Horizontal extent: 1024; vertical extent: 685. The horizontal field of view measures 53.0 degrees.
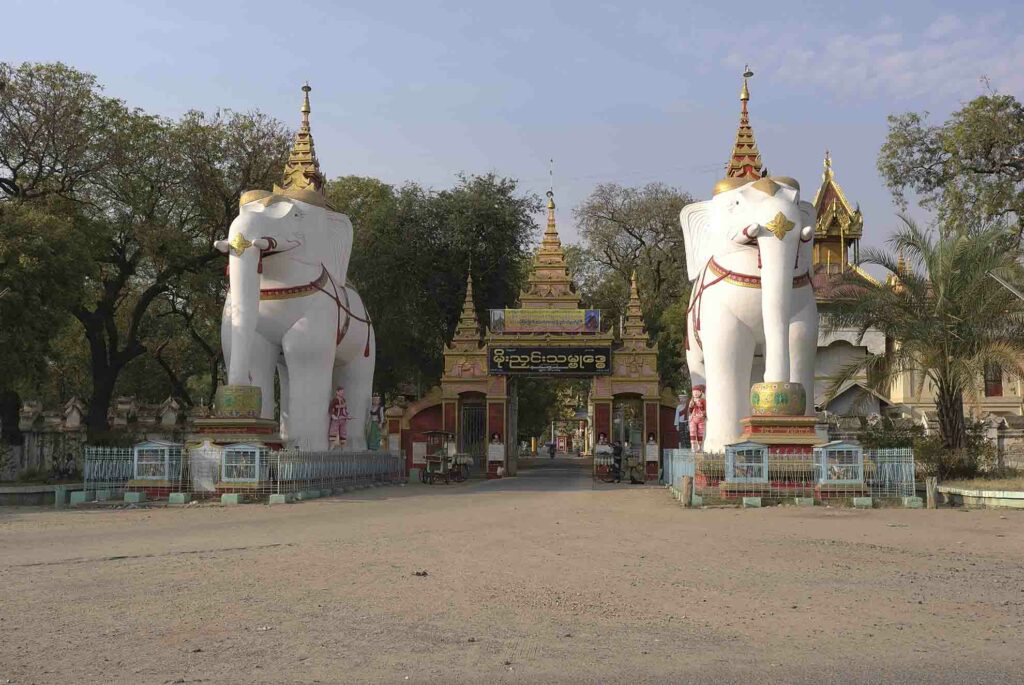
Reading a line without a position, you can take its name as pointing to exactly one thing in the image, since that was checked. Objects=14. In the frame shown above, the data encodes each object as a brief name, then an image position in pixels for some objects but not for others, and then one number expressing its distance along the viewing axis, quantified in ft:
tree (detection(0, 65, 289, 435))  72.59
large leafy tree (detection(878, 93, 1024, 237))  74.23
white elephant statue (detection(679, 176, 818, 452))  56.24
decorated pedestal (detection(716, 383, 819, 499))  51.24
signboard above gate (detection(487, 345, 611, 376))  86.79
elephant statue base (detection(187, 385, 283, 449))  58.13
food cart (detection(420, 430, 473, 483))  80.58
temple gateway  86.89
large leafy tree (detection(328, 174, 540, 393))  103.55
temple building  99.09
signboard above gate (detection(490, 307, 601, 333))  87.51
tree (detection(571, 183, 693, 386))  129.80
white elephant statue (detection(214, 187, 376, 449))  61.98
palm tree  56.24
